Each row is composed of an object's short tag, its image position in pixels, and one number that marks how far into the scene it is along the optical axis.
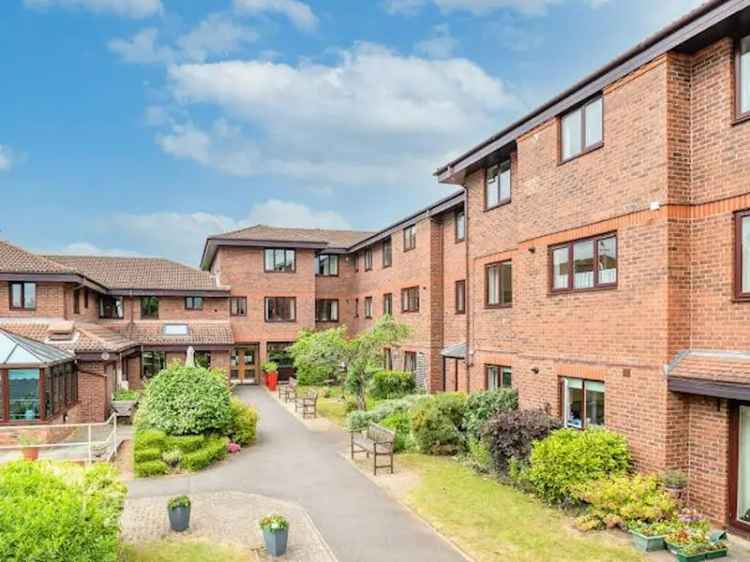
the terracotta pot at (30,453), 13.49
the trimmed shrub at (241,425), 16.25
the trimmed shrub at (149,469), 13.46
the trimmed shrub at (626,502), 8.86
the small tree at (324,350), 20.91
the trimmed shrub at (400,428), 15.56
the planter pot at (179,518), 9.59
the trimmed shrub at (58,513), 5.98
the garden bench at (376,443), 13.53
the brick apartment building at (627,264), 8.84
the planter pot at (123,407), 20.58
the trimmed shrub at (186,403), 14.66
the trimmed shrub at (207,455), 13.80
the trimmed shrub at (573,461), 9.84
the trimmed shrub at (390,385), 24.20
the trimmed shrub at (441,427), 14.98
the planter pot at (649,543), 8.30
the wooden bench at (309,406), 21.75
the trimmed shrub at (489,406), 13.97
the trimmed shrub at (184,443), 14.06
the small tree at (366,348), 20.64
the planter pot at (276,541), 8.55
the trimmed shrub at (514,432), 11.44
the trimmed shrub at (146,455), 13.61
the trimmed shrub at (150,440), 13.87
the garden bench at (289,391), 26.10
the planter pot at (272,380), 30.78
